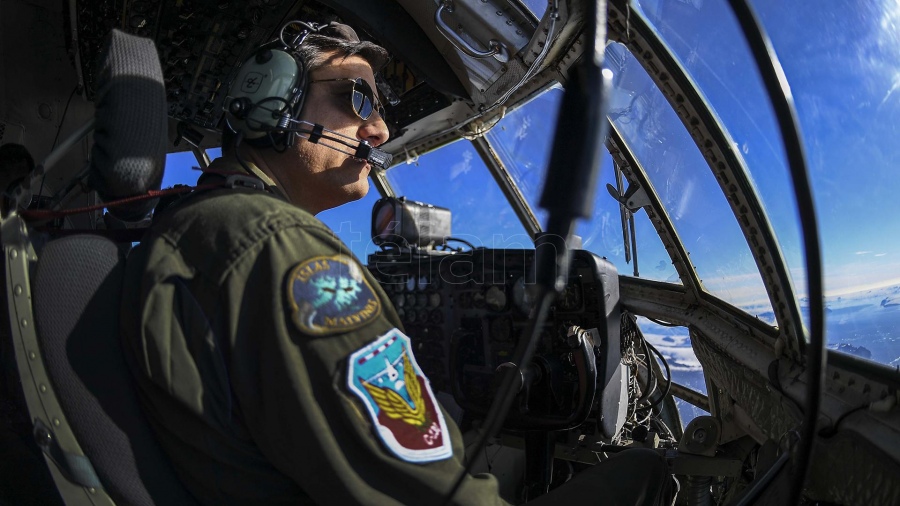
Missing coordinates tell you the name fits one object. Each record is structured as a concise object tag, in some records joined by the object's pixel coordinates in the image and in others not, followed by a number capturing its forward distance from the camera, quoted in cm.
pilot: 70
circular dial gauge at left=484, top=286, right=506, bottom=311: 188
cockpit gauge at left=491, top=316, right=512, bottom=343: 191
